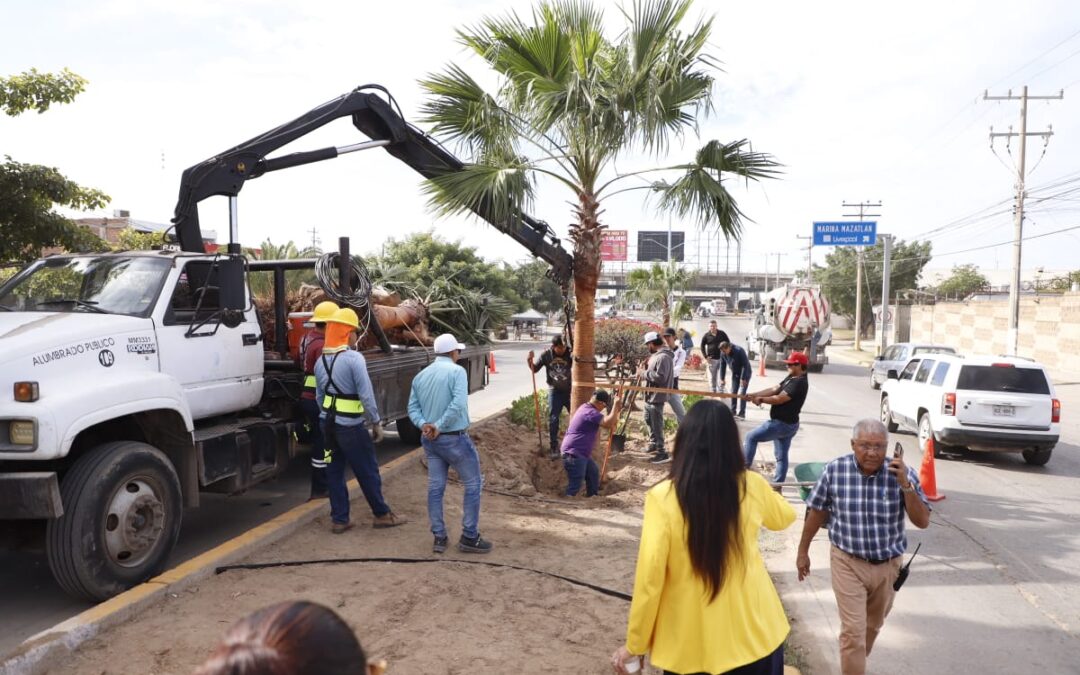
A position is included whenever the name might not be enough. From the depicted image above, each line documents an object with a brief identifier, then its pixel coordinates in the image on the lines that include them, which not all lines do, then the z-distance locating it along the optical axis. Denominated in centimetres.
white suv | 1044
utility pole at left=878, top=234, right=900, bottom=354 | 3375
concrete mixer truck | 2398
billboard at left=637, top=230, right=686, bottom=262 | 7200
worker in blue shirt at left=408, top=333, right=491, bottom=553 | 591
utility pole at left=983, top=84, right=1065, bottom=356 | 2444
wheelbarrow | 639
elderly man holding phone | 380
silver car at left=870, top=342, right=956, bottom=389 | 1922
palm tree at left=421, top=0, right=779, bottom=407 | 872
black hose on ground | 520
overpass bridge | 9619
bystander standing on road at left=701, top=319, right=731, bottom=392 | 1566
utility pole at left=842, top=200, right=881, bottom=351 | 4150
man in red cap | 832
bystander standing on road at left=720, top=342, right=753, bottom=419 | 1428
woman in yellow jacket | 256
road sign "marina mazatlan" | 3806
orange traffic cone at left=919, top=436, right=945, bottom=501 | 877
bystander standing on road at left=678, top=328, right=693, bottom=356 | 1949
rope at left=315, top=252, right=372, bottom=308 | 777
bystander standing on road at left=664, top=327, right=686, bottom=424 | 1112
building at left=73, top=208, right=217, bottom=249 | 4181
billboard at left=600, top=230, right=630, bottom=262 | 5627
